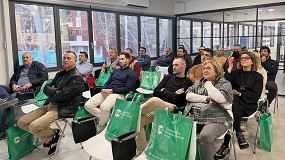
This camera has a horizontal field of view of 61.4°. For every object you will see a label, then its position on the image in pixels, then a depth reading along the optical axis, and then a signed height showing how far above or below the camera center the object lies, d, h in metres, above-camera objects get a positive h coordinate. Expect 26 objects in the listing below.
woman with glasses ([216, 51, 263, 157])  2.71 -0.43
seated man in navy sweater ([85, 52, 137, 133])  3.27 -0.52
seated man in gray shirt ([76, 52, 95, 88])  4.85 -0.25
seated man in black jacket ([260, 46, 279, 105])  3.98 -0.31
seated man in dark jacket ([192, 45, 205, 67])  4.91 -0.14
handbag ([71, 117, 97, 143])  2.28 -0.71
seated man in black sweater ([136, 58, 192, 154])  2.52 -0.48
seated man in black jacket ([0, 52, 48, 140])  4.06 -0.39
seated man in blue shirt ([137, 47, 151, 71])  6.05 -0.13
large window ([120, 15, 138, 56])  6.49 +0.60
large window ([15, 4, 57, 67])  4.72 +0.47
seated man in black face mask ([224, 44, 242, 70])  4.17 -0.02
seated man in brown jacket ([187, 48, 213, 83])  3.58 -0.24
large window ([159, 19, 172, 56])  7.57 +0.62
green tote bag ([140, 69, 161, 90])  3.92 -0.42
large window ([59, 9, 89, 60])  5.34 +0.56
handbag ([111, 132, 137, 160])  1.76 -0.69
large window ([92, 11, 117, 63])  5.92 +0.53
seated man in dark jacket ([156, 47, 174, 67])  6.63 -0.15
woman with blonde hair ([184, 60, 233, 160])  2.08 -0.51
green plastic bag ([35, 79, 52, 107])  3.35 -0.63
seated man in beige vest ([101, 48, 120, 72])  4.96 -0.12
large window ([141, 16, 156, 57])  7.06 +0.58
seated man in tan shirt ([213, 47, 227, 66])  4.84 -0.09
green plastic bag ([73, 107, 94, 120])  2.81 -0.70
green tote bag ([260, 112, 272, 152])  2.78 -0.93
